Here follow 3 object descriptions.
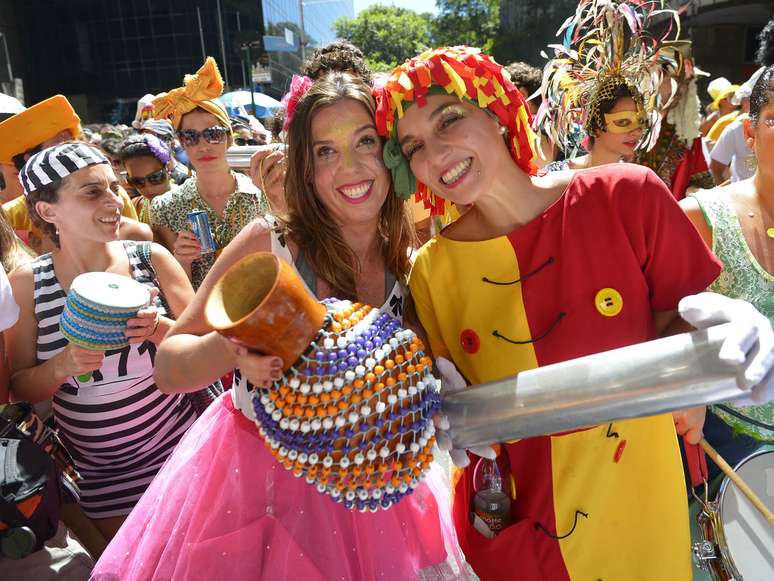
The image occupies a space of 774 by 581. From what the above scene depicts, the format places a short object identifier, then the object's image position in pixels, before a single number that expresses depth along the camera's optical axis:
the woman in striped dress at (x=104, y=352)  2.24
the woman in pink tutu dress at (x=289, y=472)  1.56
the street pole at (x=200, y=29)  41.97
